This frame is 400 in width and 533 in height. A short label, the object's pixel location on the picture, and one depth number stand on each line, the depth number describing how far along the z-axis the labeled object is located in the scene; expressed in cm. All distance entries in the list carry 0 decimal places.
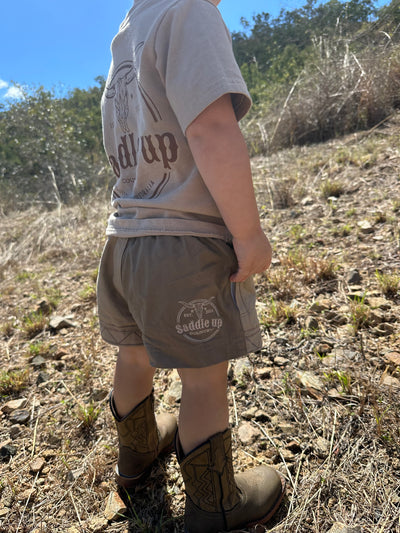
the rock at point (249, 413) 153
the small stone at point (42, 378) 196
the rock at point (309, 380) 154
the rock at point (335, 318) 189
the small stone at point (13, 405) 177
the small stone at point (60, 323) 244
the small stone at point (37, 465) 145
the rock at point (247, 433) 142
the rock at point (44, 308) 271
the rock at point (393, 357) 155
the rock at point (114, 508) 124
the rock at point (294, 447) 135
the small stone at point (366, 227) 262
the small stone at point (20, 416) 170
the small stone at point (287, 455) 132
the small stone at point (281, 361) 173
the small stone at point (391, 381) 142
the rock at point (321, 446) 129
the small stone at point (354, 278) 215
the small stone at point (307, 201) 336
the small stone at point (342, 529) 102
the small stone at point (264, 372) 169
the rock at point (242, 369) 172
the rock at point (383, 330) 173
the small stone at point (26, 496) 133
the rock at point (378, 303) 187
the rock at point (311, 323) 189
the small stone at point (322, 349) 172
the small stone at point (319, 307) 201
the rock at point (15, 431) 163
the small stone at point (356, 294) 200
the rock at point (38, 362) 209
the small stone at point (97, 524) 120
